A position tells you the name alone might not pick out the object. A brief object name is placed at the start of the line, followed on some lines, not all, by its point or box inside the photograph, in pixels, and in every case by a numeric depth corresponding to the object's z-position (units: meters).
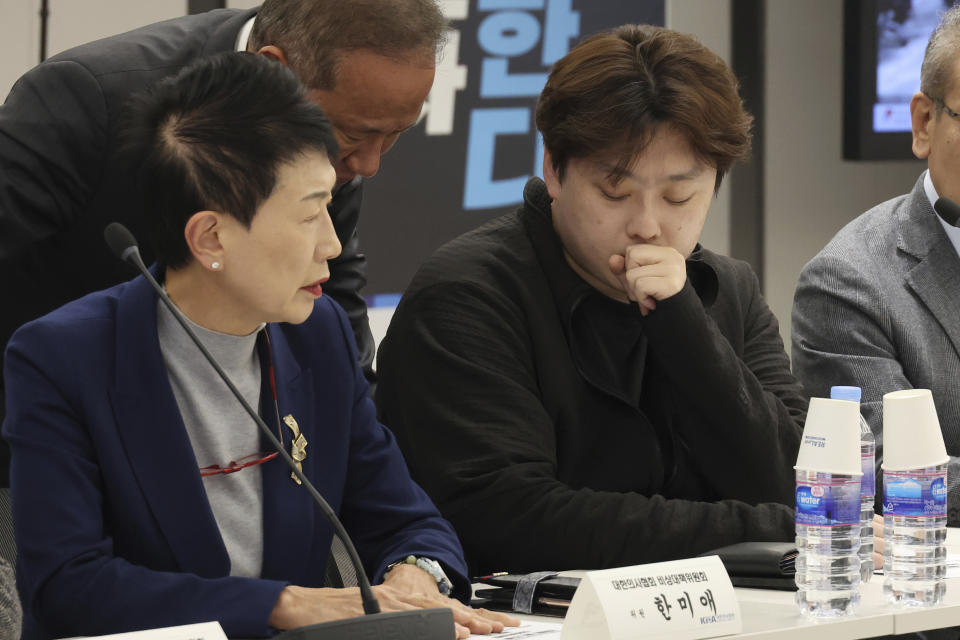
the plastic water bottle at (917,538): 4.66
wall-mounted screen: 8.45
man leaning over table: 5.01
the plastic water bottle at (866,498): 4.74
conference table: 4.54
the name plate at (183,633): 4.37
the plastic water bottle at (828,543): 4.61
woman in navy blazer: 4.56
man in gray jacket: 5.35
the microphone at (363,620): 4.38
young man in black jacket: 4.89
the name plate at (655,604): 4.47
